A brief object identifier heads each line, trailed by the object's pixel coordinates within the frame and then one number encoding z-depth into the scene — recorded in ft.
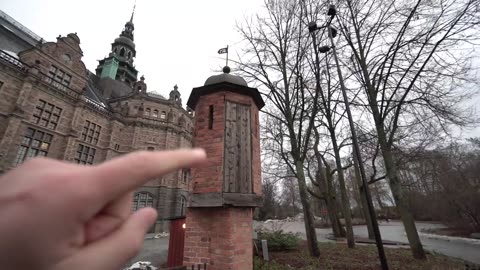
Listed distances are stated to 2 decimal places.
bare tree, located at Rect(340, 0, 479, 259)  26.37
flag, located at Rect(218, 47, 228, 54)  27.48
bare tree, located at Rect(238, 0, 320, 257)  32.68
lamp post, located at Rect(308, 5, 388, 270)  17.33
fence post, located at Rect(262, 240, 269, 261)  28.81
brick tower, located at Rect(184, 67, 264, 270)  18.13
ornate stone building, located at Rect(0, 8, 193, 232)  61.00
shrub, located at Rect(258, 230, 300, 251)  36.29
